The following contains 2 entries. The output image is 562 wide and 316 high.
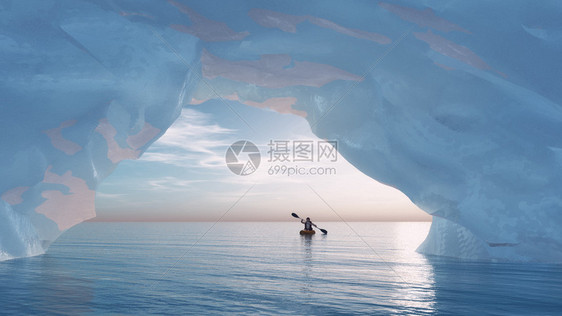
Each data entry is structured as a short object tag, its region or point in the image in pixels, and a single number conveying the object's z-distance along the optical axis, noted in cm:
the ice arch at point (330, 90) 1280
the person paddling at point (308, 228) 3986
